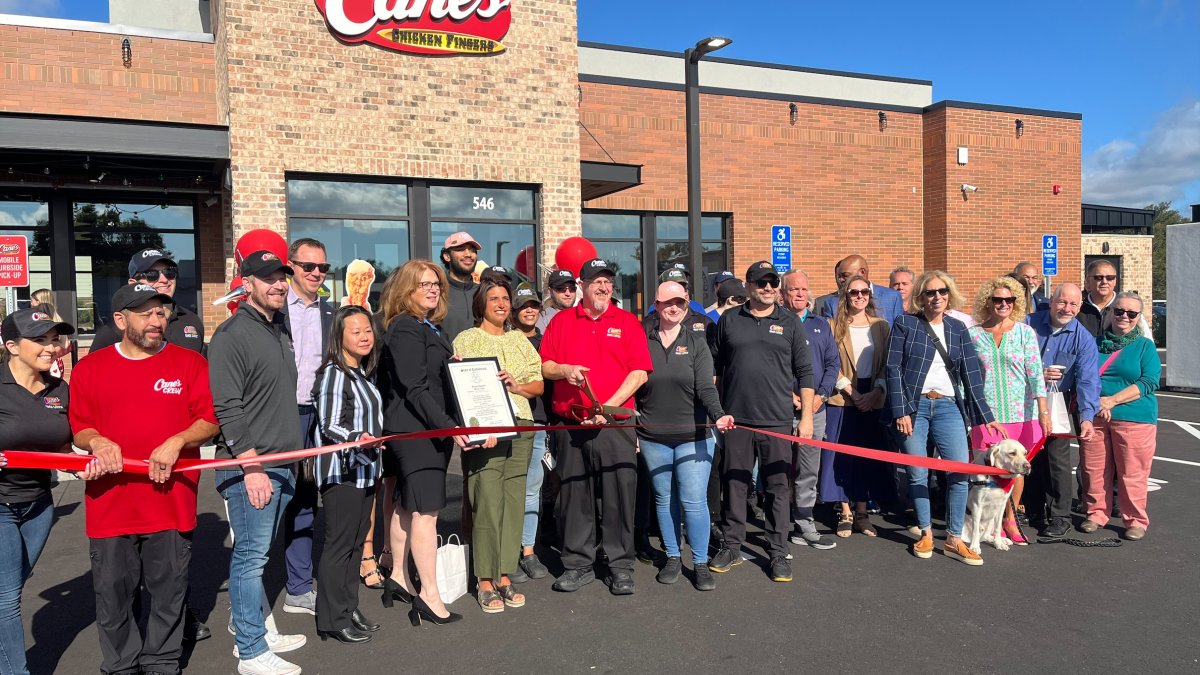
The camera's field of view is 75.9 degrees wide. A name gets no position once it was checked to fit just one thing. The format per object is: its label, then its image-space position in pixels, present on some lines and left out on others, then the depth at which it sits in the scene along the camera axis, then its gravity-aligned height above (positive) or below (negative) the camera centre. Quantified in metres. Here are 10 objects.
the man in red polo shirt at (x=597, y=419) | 5.08 -0.69
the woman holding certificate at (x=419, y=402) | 4.46 -0.50
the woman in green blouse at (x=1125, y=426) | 6.04 -0.97
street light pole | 11.35 +2.31
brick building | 10.45 +2.57
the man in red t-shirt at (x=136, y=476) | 3.48 -0.64
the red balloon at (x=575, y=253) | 7.74 +0.63
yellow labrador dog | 5.49 -1.36
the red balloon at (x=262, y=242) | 6.20 +0.66
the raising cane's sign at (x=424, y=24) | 10.75 +4.26
